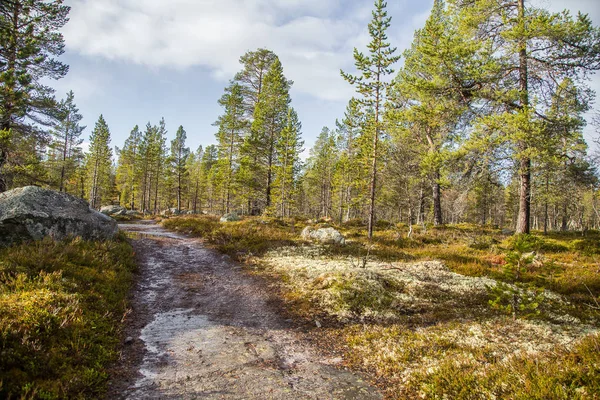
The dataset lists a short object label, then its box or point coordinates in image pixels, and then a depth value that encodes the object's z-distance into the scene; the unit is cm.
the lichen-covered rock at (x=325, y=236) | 1639
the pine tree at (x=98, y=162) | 4562
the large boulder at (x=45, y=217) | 955
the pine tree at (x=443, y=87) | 1437
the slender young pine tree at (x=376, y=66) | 1770
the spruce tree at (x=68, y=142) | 4049
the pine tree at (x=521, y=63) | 1235
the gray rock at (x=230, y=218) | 2584
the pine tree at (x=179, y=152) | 4416
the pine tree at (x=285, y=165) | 2687
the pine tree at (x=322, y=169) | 4699
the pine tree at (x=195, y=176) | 5766
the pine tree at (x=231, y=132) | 3438
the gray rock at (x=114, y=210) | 3607
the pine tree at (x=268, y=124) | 3032
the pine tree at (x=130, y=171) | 5303
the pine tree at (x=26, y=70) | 1541
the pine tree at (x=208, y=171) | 5503
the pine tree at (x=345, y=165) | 3258
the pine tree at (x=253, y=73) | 3266
